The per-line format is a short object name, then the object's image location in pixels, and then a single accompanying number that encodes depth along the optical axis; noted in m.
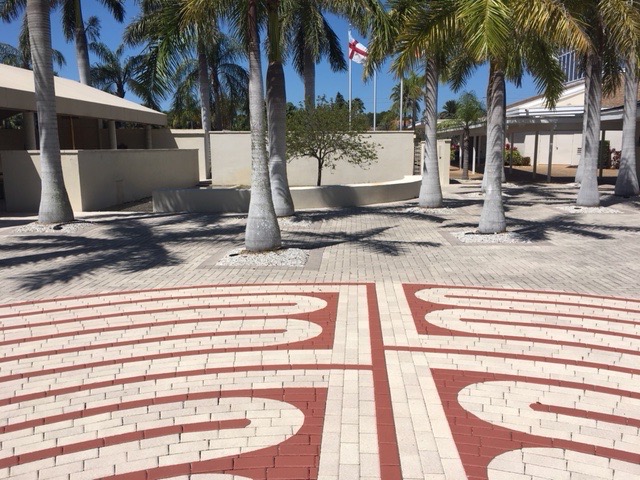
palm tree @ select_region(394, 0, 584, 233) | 10.92
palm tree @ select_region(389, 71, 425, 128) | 43.16
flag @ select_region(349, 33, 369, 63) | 35.56
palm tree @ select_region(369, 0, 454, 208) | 12.59
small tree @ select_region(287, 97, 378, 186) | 20.23
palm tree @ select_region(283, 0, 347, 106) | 19.81
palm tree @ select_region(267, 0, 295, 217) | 15.53
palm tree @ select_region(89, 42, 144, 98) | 43.09
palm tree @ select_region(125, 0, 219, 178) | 11.68
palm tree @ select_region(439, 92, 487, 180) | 34.25
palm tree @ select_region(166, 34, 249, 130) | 36.78
